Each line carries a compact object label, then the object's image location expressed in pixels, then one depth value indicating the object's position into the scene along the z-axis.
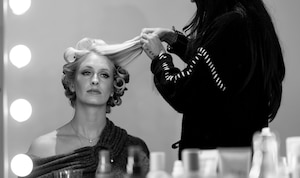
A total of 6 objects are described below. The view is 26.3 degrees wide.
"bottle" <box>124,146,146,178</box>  1.73
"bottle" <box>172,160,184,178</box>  1.68
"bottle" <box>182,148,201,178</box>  1.61
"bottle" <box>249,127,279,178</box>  1.69
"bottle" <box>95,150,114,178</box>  1.82
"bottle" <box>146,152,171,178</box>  1.71
